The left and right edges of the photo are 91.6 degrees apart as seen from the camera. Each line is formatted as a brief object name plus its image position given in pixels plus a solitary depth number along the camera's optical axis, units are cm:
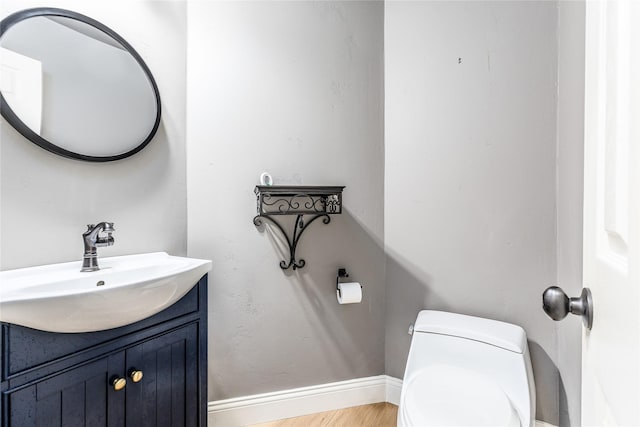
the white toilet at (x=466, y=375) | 100
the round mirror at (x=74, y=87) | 97
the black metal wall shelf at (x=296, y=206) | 141
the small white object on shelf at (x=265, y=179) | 148
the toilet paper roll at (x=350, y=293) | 147
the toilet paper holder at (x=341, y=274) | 160
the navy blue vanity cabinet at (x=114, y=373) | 74
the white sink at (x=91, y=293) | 71
